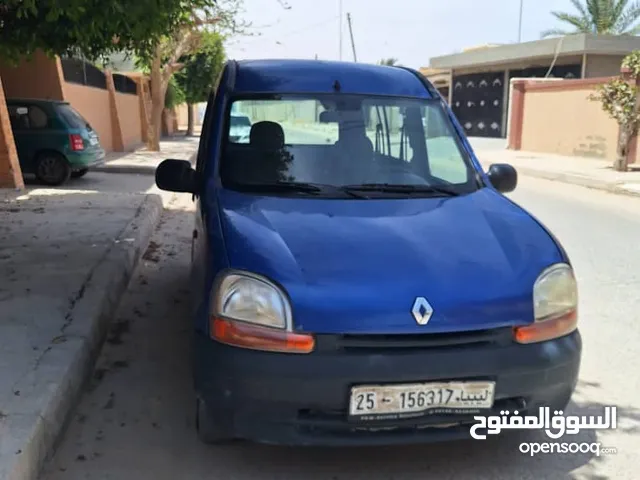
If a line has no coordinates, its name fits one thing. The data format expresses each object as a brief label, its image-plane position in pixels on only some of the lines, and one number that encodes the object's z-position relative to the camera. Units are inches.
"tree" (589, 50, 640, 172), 651.5
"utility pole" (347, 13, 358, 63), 1791.5
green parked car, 510.0
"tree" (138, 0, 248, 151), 772.6
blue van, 108.9
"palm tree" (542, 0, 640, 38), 1259.2
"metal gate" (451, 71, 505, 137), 1352.1
